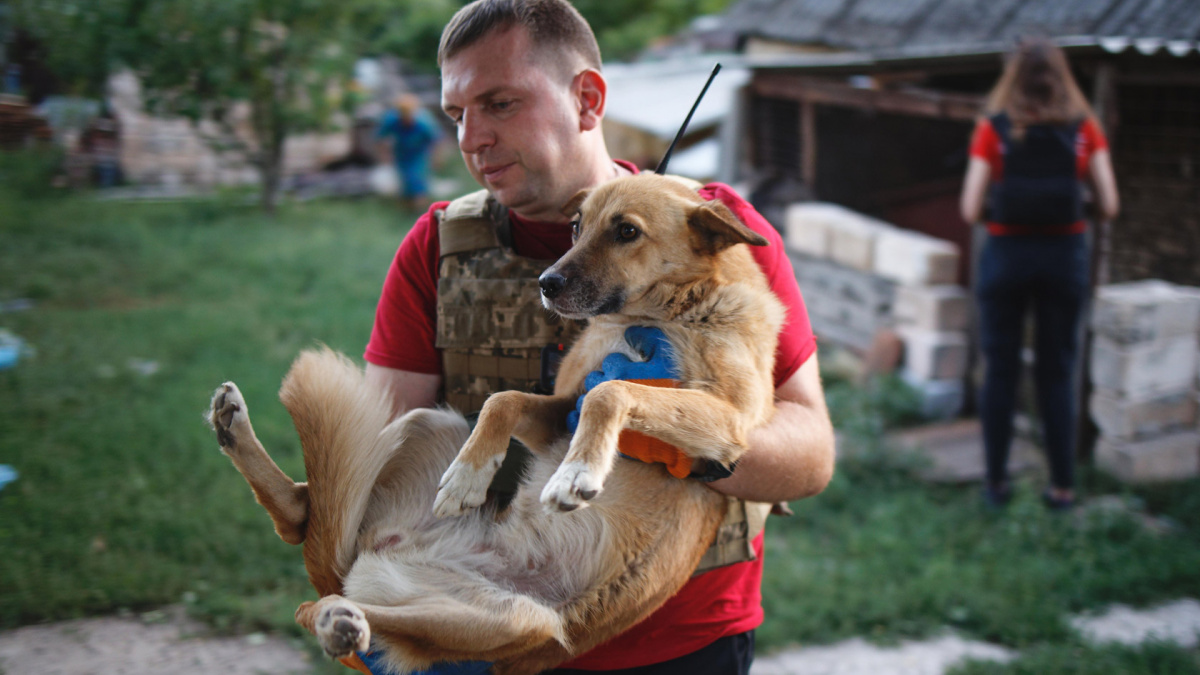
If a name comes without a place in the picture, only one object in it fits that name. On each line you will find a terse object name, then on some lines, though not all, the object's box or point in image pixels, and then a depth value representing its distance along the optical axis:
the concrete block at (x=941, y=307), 6.39
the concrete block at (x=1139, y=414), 5.40
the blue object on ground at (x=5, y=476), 3.47
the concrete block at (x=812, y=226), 7.53
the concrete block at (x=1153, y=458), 5.36
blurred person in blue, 13.24
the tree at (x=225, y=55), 7.77
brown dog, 1.78
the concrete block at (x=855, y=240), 7.03
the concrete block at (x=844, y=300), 7.09
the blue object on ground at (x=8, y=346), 3.91
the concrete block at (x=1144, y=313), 5.29
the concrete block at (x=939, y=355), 6.40
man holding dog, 2.02
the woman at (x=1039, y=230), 4.74
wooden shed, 5.62
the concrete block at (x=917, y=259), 6.44
